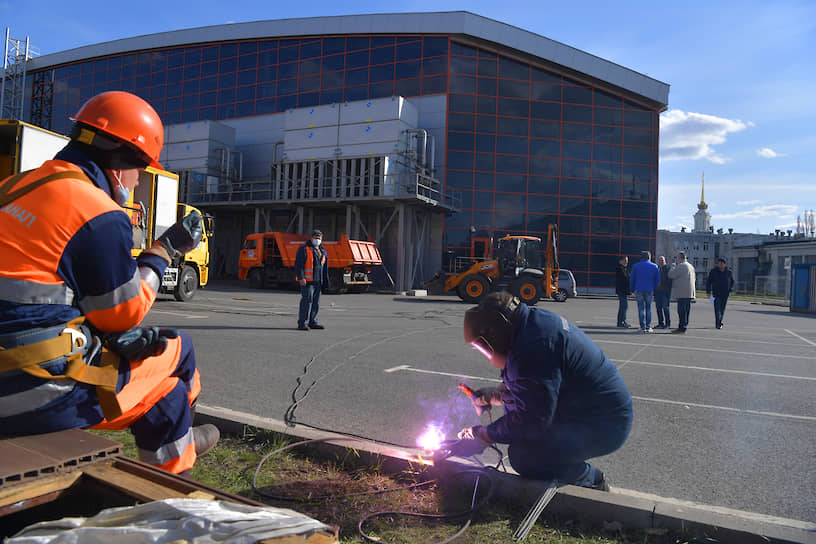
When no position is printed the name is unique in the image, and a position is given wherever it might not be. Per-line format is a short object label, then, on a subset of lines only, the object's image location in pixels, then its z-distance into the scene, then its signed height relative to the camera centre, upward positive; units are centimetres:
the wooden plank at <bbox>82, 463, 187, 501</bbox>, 169 -77
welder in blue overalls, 257 -61
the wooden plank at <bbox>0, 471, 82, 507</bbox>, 157 -75
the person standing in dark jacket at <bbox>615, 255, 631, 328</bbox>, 1268 -15
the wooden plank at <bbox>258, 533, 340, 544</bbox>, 143 -78
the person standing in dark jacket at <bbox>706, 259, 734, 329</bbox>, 1270 +1
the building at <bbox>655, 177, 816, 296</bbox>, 5845 +482
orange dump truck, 2345 +22
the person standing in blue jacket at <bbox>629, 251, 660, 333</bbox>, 1168 -9
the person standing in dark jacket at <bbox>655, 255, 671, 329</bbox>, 1259 -43
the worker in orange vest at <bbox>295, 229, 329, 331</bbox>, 989 -18
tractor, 1930 +16
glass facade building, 3095 +905
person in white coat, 1188 -11
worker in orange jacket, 180 -16
